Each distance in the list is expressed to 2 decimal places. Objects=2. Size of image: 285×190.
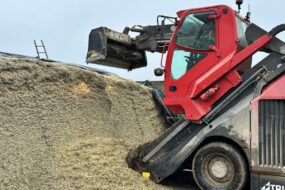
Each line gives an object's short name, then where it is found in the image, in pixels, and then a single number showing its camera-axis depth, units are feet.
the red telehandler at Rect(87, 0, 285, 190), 18.21
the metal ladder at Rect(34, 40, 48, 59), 34.10
